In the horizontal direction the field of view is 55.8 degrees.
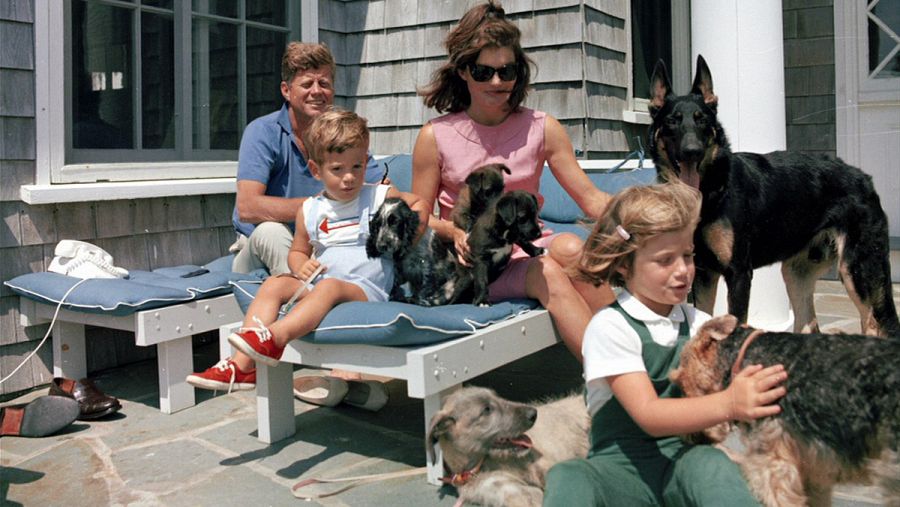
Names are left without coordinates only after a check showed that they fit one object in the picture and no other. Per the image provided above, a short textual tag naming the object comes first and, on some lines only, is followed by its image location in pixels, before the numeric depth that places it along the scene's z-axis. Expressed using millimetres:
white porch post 4727
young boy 3172
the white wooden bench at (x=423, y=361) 2980
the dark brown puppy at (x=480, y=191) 3287
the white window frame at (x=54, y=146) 4409
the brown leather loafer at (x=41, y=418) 3713
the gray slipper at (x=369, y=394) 3973
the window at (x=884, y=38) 6852
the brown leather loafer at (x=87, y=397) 3961
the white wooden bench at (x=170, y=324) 4027
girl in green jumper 2031
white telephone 4434
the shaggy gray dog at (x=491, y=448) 2611
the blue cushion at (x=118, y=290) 3986
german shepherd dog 3557
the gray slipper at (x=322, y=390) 3975
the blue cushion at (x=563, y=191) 4742
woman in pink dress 3568
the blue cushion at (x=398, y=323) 3021
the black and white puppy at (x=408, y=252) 3363
